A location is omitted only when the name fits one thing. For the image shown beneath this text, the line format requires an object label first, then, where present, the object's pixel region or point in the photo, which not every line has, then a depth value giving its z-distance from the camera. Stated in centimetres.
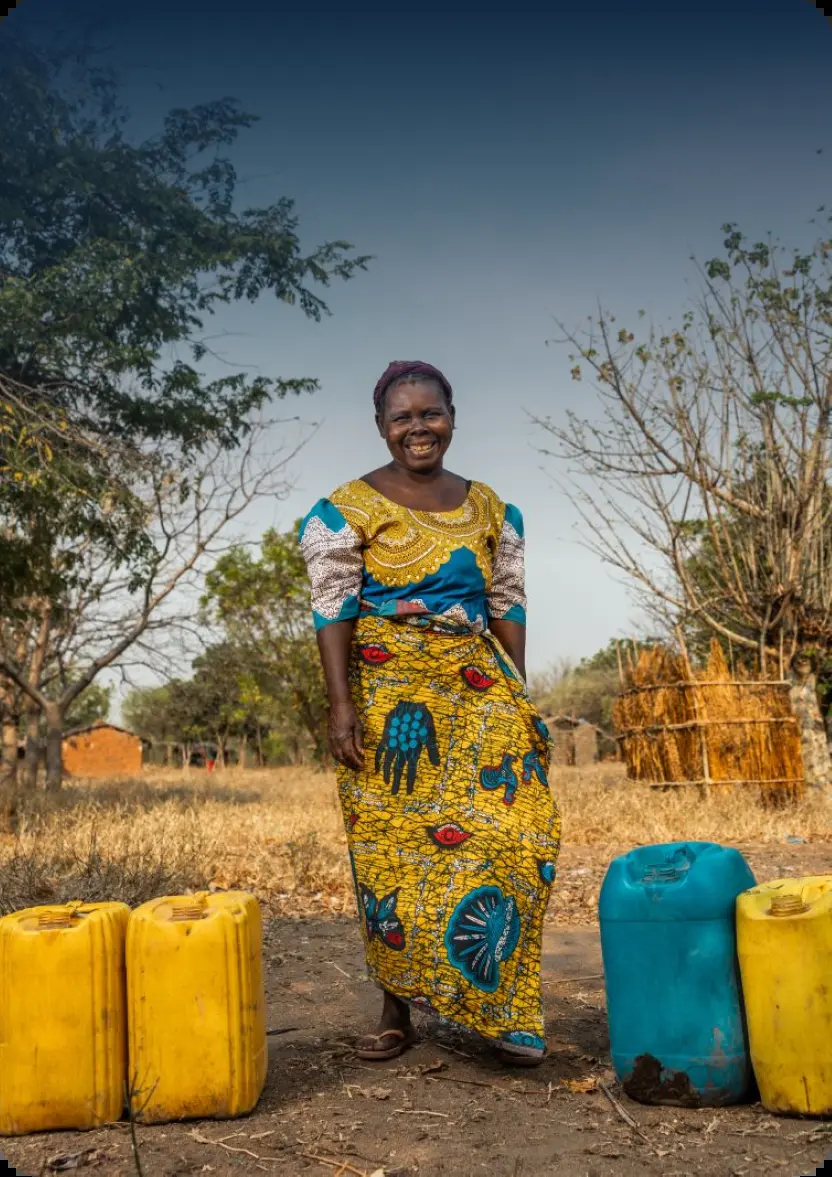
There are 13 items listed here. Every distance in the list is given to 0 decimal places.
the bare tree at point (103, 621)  1216
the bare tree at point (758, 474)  1091
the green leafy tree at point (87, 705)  4225
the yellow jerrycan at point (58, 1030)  232
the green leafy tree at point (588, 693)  3697
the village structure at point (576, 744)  2569
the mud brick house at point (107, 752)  4122
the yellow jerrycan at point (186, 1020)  237
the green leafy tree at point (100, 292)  865
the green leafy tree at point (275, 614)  1847
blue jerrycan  240
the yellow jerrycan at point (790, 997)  227
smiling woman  274
